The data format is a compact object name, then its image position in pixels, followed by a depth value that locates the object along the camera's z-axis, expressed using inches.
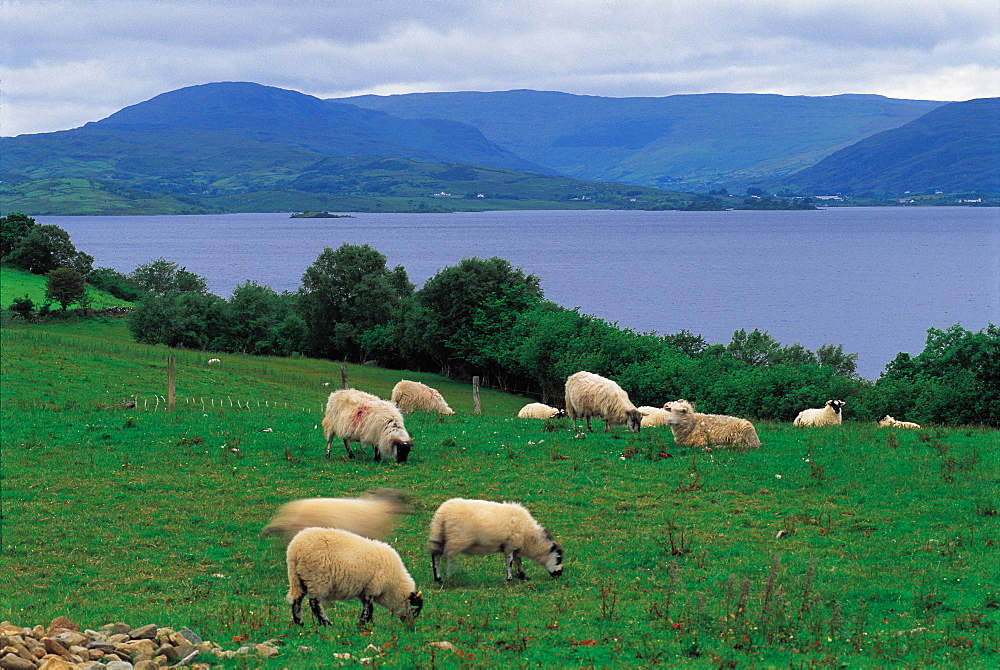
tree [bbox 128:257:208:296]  4544.8
